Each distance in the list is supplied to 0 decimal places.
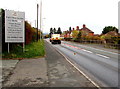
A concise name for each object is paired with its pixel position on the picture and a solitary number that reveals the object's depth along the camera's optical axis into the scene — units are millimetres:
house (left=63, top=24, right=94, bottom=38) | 95662
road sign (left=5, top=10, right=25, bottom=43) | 12977
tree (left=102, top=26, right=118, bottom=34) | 101525
